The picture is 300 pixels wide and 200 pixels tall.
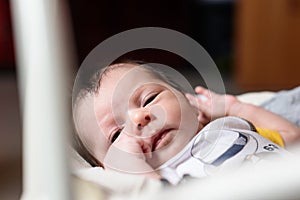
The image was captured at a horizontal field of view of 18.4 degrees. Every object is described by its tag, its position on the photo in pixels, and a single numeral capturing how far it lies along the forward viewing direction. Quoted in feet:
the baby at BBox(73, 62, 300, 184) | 2.24
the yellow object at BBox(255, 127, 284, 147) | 2.65
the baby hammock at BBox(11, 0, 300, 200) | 1.49
